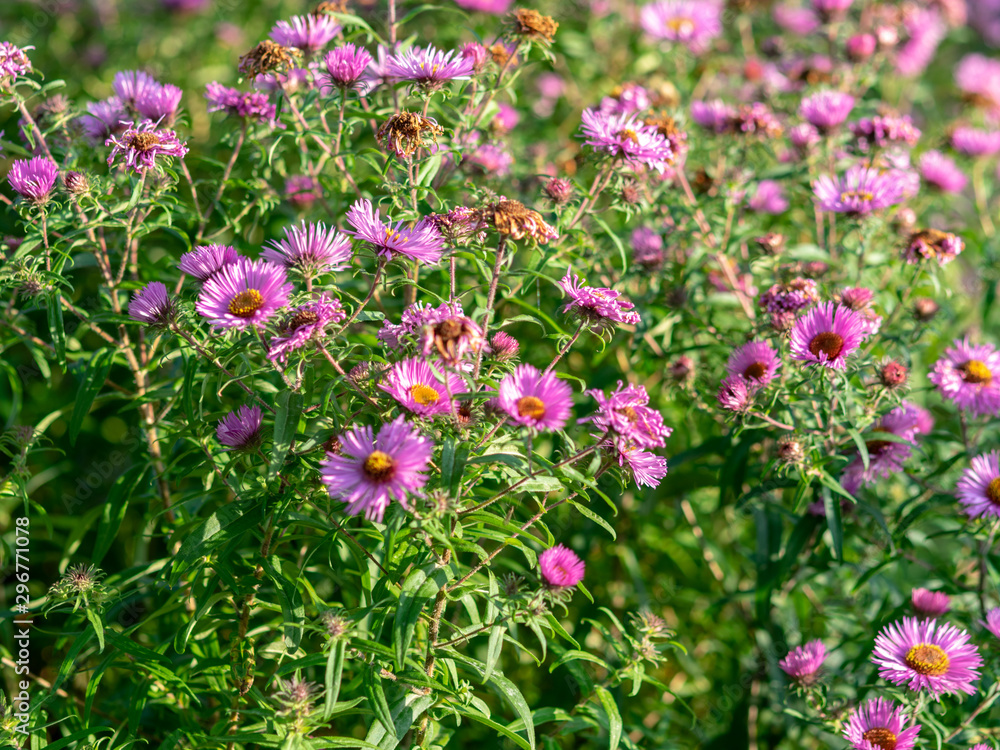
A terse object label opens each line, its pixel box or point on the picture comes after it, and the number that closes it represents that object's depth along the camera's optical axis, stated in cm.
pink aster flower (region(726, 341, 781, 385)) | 224
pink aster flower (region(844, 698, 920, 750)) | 204
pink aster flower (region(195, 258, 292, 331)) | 167
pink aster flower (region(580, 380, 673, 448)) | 163
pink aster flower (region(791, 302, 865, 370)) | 212
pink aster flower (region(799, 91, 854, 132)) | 305
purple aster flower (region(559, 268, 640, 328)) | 181
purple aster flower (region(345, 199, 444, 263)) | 179
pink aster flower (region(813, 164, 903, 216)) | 270
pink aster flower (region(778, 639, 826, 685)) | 225
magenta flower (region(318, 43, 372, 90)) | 217
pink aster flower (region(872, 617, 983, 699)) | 207
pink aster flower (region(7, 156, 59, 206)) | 205
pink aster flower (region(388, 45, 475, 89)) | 209
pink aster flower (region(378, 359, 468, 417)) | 168
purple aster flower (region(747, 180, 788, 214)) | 350
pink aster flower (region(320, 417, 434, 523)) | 154
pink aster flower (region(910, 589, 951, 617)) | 234
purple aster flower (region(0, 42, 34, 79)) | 209
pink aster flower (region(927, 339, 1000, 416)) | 251
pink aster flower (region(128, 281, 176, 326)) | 180
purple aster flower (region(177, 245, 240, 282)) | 184
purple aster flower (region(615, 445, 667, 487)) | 172
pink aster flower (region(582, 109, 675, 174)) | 226
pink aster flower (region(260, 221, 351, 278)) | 180
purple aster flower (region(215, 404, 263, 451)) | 185
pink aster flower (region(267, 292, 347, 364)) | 163
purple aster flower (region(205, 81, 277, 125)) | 245
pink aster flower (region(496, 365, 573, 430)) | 158
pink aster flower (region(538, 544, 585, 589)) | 189
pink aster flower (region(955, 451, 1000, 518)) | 234
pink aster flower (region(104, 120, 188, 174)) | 202
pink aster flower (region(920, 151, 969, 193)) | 353
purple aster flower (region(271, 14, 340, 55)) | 241
